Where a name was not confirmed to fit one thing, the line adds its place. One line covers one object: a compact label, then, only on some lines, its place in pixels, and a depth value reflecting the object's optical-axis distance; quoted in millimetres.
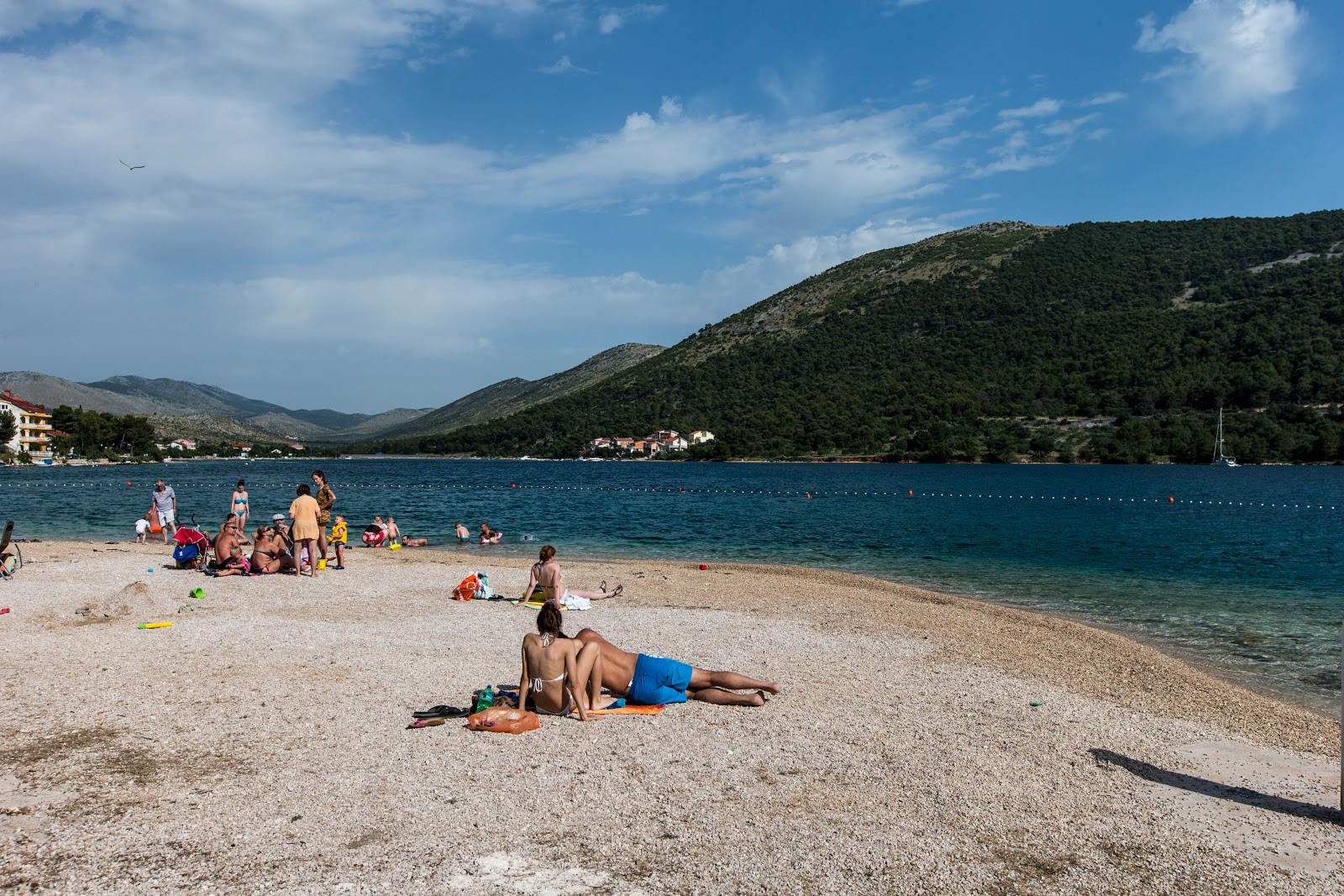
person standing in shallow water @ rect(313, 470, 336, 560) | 17656
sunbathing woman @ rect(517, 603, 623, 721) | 7711
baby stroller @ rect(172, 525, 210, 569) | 17781
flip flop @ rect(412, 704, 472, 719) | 7810
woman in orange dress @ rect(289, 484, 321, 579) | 16594
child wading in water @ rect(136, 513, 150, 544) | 24591
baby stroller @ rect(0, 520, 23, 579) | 16141
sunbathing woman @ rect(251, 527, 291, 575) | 17219
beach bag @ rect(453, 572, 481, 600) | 15211
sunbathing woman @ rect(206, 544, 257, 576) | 17047
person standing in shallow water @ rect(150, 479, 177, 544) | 24797
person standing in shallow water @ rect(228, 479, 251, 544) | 19703
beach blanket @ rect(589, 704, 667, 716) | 7891
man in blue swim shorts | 8117
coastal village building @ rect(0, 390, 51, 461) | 117688
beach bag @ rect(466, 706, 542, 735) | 7363
